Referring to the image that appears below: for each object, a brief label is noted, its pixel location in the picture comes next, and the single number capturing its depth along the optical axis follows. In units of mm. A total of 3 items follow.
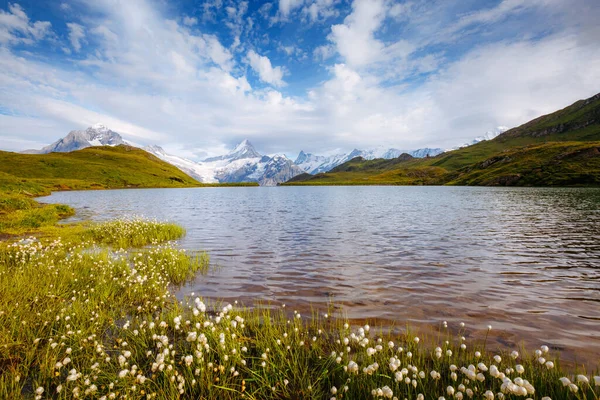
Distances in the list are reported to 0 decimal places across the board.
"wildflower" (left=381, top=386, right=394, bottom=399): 3875
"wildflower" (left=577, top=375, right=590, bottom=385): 3727
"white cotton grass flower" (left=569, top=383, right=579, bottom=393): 3684
